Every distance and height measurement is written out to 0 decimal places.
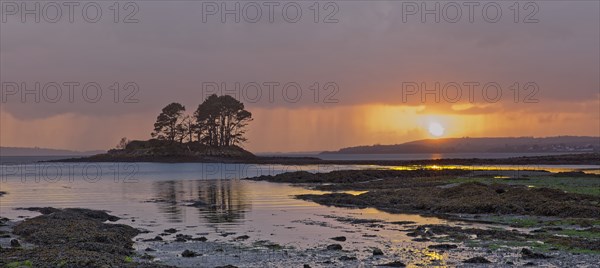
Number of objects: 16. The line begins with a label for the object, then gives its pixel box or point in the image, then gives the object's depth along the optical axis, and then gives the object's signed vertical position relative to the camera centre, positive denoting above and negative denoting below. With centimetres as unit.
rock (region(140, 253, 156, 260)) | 2315 -423
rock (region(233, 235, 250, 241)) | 2869 -435
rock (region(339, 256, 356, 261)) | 2253 -420
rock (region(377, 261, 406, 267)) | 2120 -418
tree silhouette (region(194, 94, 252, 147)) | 19000 +1019
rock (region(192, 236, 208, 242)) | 2795 -426
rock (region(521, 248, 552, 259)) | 2194 -405
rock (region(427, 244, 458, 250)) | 2465 -416
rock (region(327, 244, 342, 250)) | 2513 -420
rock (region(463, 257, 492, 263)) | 2139 -409
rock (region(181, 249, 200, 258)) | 2370 -420
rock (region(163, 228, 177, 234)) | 3136 -434
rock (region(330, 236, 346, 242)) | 2753 -422
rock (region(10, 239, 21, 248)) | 2458 -389
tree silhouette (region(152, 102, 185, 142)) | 19188 +921
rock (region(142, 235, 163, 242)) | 2822 -427
